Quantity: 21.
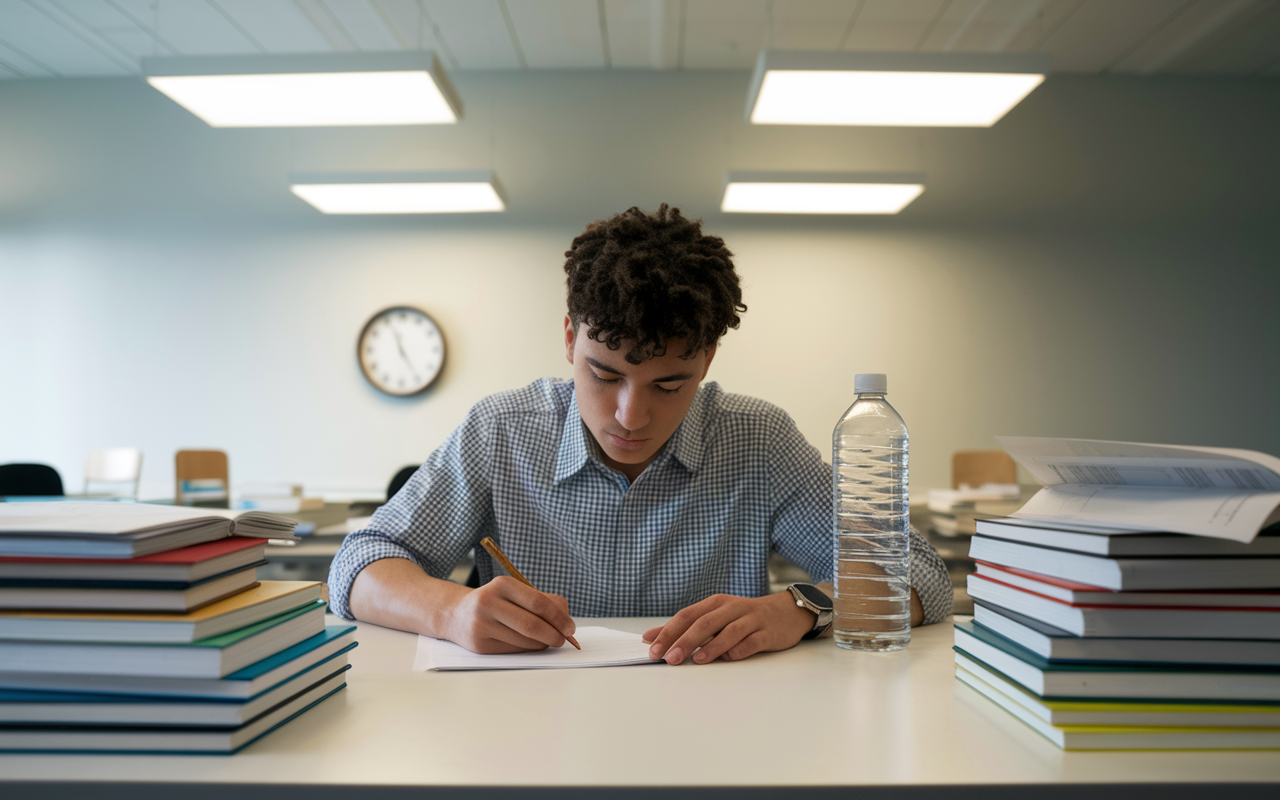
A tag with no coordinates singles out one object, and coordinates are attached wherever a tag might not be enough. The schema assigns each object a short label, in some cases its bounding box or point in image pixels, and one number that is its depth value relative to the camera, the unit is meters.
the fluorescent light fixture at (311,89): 2.65
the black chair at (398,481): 2.13
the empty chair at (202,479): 3.18
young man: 1.09
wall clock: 4.79
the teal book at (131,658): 0.60
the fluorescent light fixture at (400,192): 3.64
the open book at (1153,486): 0.59
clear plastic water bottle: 0.99
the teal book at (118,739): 0.60
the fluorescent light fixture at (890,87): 2.64
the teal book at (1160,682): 0.61
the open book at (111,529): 0.61
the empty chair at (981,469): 4.23
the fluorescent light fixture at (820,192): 3.63
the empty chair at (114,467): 4.60
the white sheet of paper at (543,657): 0.86
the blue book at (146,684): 0.61
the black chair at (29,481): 2.74
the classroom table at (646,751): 0.54
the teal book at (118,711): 0.60
